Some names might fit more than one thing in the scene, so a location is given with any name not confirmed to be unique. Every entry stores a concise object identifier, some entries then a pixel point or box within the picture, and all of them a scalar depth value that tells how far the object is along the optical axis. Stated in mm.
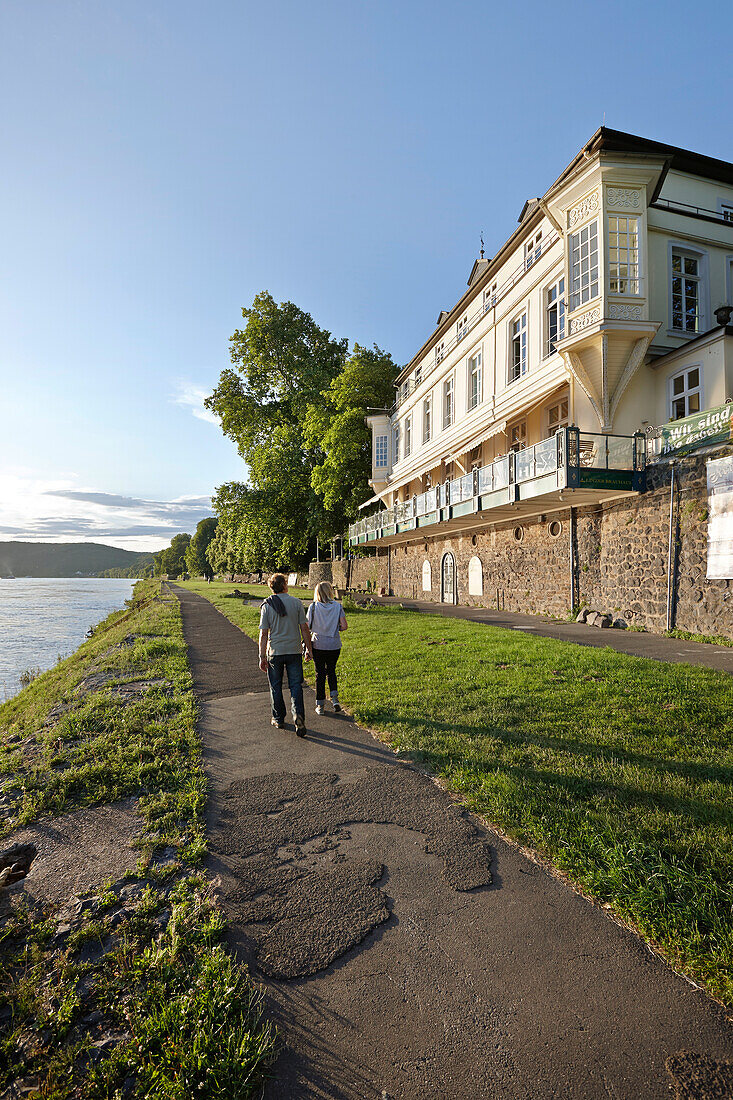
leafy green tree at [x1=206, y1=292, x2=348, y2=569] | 35219
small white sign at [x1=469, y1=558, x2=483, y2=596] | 22375
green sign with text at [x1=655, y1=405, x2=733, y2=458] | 11211
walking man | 6391
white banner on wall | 10906
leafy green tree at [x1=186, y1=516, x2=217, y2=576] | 95250
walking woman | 6902
